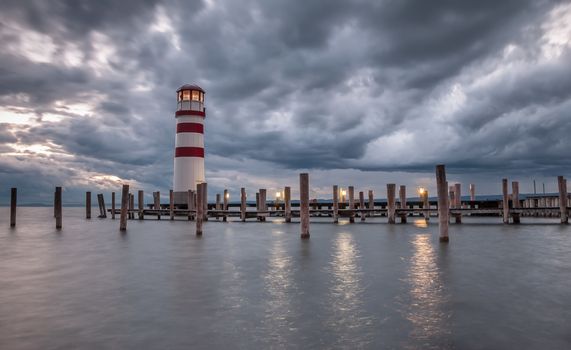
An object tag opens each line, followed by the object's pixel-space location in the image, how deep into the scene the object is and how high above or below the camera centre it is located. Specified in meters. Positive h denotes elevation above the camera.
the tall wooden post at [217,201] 38.09 +0.34
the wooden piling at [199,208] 20.11 -0.14
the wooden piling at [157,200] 40.67 +0.60
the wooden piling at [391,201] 24.53 -0.02
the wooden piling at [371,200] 34.80 +0.06
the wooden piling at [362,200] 34.41 +0.08
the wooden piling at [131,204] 42.34 +0.28
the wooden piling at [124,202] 23.05 +0.27
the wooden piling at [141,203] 39.25 +0.29
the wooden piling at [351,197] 30.37 +0.35
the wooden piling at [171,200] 34.65 +0.44
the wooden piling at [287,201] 27.91 +0.15
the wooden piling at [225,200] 36.99 +0.37
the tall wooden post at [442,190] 14.89 +0.35
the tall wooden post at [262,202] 32.81 +0.13
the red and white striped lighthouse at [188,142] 34.66 +5.33
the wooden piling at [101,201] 42.83 +0.66
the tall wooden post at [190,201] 33.53 +0.32
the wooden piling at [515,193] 27.78 +0.33
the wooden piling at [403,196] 29.31 +0.32
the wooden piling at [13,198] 25.38 +0.72
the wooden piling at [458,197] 28.98 +0.16
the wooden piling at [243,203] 31.64 +0.09
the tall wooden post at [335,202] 27.73 -0.03
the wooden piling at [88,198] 40.47 +0.95
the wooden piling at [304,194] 17.52 +0.37
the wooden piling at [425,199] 33.47 +0.08
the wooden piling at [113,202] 39.81 +0.50
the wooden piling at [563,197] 22.25 -0.04
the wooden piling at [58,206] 25.13 +0.15
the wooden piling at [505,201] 23.70 -0.21
